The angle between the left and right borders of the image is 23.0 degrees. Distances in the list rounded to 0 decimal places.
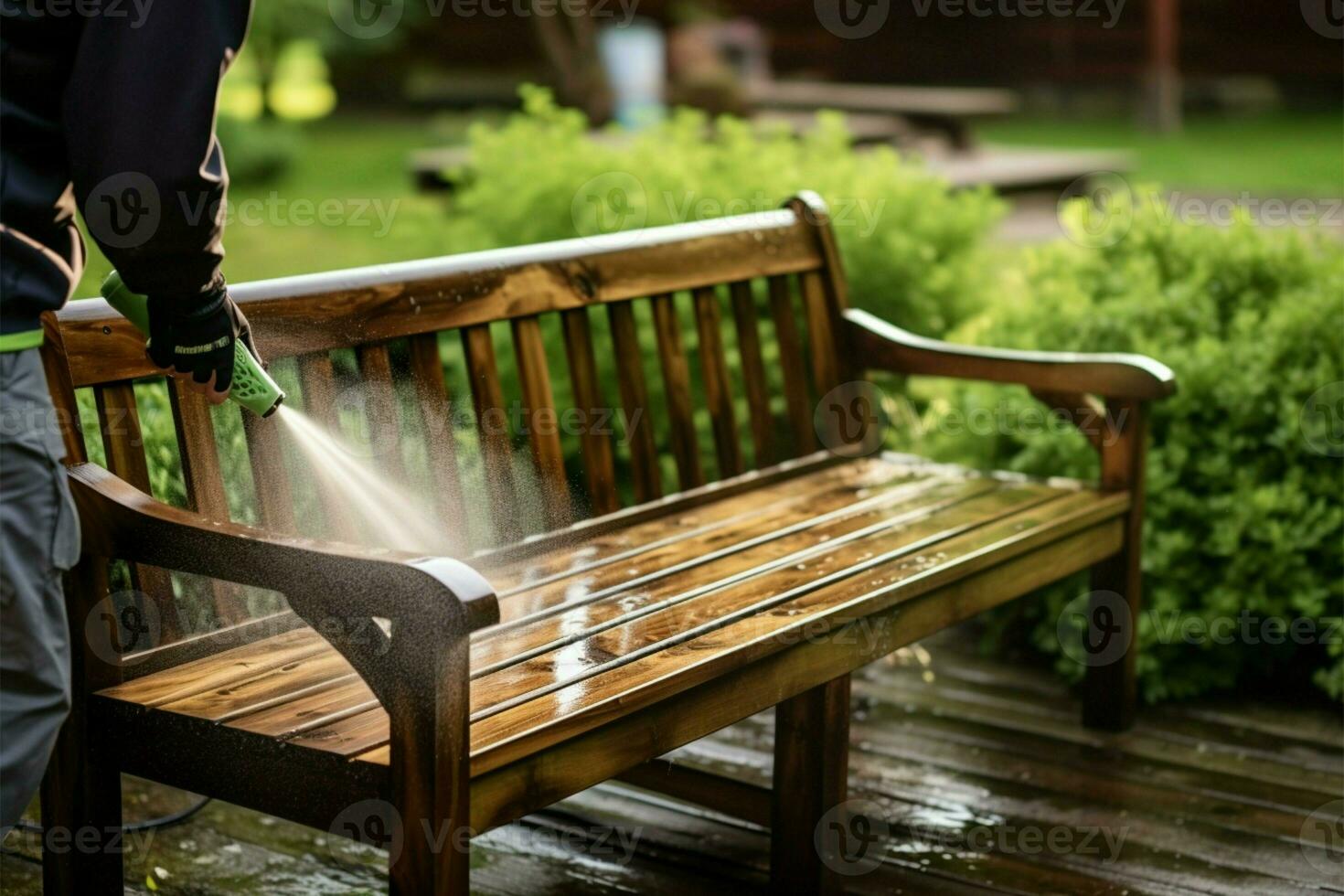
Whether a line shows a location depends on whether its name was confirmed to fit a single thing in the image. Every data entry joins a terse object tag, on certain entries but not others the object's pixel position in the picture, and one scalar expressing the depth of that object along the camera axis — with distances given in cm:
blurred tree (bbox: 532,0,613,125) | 2380
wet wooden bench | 455
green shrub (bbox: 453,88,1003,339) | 1080
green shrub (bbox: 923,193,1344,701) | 843
